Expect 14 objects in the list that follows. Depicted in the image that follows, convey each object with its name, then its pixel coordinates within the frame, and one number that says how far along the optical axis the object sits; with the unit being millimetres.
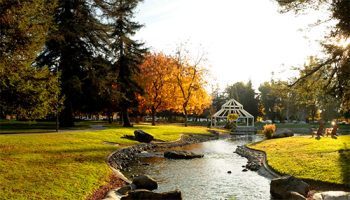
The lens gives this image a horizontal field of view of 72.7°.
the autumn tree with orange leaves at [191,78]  39728
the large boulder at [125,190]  8852
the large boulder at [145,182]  9977
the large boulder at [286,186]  8617
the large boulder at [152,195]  8141
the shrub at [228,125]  44938
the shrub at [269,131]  24933
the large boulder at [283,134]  24047
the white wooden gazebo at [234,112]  46059
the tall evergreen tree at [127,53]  29406
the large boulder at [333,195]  7143
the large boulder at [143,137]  21734
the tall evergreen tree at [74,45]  22744
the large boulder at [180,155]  17331
